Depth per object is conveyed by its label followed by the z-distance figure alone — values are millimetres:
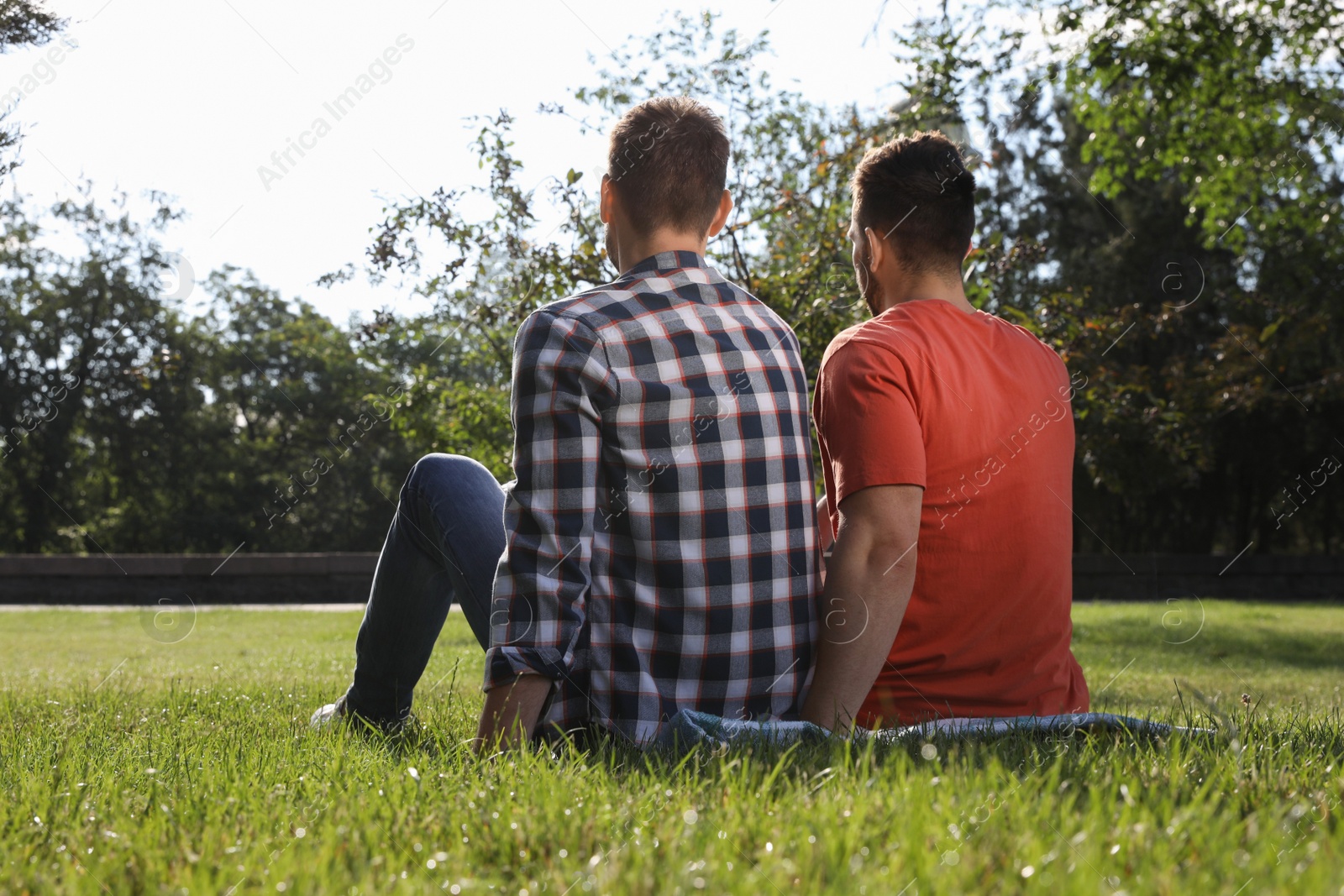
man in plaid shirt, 2016
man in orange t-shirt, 2129
